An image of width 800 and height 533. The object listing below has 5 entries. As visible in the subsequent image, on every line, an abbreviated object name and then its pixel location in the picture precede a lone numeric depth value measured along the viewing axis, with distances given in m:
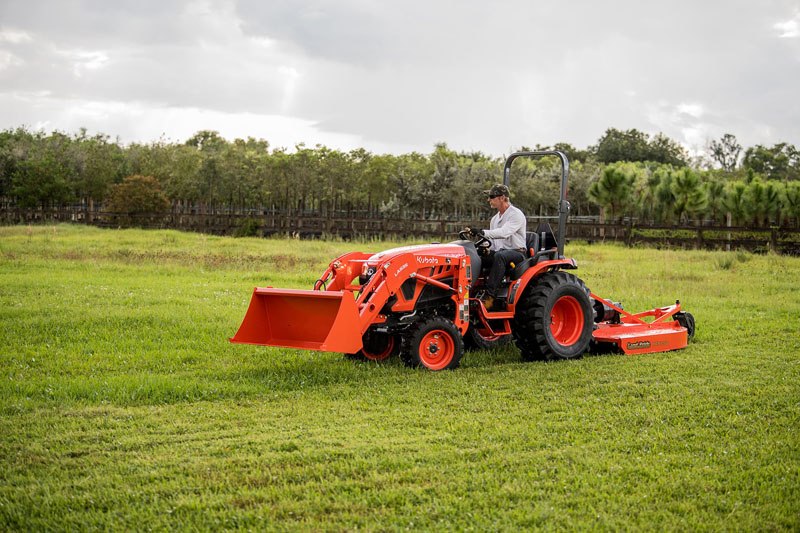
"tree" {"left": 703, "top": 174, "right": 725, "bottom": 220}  41.25
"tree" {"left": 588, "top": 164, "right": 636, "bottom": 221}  39.97
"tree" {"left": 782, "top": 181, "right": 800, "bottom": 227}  38.03
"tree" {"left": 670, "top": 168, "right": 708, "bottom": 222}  39.47
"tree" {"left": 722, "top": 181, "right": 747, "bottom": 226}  38.84
